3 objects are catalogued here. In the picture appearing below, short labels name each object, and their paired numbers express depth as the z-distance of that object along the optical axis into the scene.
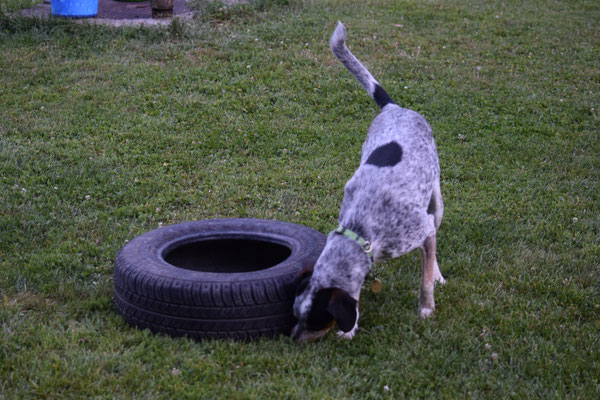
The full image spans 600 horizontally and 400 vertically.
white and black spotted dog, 3.60
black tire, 3.67
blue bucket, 10.64
